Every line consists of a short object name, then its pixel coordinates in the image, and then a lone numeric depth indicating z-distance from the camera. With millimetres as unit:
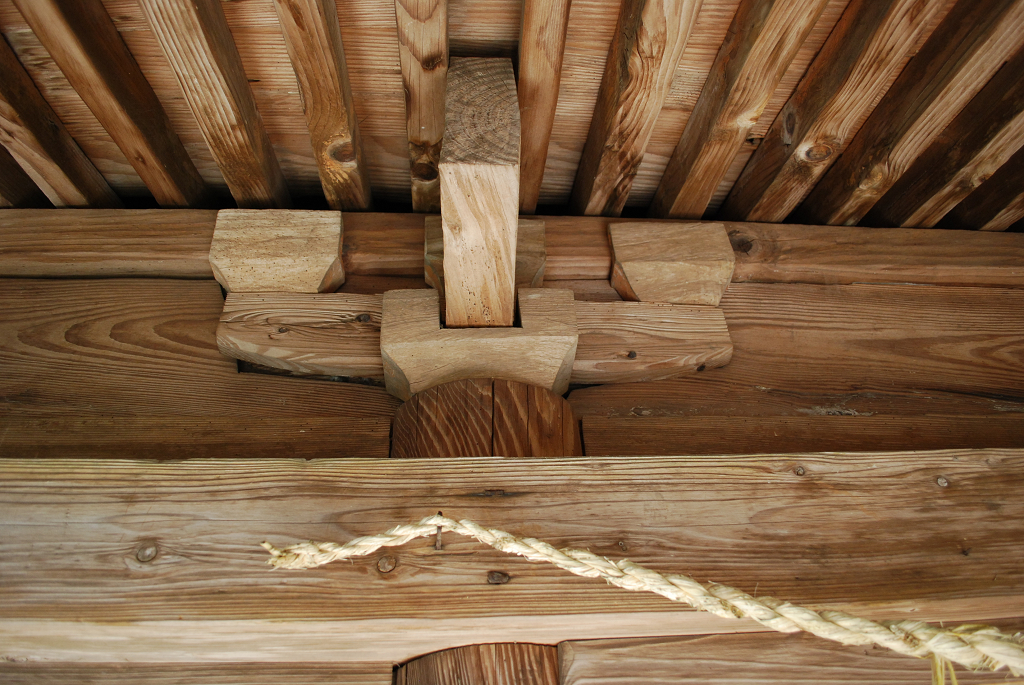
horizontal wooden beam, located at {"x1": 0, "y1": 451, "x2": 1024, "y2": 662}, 1058
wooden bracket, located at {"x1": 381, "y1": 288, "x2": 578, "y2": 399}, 1482
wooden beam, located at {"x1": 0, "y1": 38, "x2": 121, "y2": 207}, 1442
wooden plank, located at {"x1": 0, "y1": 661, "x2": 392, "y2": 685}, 1317
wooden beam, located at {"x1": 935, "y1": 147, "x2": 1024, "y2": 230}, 1796
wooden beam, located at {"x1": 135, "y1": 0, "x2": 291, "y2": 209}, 1271
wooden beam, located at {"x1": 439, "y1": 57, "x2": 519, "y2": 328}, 1198
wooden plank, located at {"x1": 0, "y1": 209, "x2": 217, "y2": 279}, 1679
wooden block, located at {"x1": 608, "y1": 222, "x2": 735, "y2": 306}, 1714
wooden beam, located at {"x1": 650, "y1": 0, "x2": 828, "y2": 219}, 1320
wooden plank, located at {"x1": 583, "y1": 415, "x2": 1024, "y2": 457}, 1570
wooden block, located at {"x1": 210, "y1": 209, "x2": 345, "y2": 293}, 1614
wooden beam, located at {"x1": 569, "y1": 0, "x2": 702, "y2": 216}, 1298
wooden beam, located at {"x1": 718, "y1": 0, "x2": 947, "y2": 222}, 1374
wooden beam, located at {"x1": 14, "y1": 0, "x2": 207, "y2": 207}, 1301
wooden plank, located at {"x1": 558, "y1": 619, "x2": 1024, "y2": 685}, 1278
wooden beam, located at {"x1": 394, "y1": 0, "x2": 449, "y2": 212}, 1273
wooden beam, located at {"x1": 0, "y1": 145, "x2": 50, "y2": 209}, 1671
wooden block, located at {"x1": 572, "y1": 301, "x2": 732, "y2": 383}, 1658
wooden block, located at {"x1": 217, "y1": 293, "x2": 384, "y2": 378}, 1596
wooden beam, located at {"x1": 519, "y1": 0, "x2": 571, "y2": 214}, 1287
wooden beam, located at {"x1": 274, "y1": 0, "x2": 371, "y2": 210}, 1273
